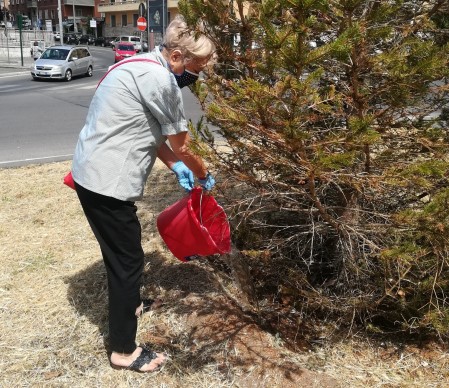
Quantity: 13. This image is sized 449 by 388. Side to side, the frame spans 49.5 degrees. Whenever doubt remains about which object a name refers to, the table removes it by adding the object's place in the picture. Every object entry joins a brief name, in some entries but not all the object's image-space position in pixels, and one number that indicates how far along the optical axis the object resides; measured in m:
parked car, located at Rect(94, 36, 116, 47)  55.02
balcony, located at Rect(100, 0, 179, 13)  56.91
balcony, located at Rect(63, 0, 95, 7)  67.81
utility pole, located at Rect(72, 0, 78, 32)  61.57
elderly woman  2.07
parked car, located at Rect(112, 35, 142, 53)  42.41
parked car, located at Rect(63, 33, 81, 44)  53.69
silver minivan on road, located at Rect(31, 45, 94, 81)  19.20
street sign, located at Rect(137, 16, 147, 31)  23.84
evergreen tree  1.71
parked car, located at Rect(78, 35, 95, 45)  55.91
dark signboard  13.20
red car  28.84
